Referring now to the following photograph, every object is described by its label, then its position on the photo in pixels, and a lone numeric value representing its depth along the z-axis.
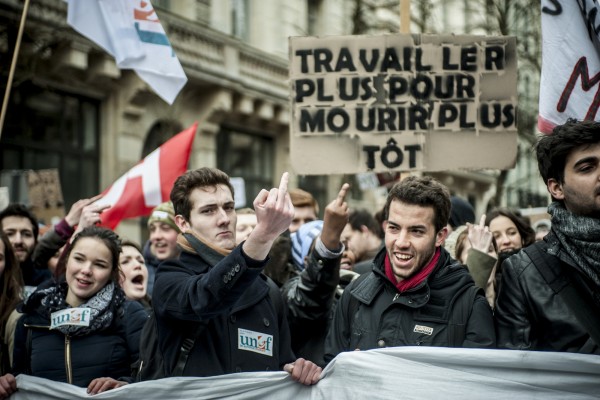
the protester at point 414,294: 3.48
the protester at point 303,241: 4.95
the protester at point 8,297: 4.57
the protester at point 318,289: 3.83
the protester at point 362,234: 6.64
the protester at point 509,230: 5.67
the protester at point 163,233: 6.43
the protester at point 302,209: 6.37
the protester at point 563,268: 3.19
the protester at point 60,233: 5.17
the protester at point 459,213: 5.96
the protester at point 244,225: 5.83
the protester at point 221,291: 3.36
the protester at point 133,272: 5.71
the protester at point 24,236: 6.05
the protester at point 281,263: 4.96
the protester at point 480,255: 4.39
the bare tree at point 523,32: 15.80
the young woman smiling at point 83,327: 4.23
